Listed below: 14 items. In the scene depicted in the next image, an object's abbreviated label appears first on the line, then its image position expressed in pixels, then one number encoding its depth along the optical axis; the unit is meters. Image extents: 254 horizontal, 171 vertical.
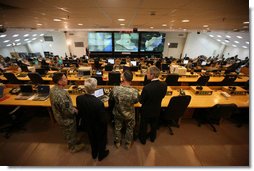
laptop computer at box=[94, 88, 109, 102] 2.72
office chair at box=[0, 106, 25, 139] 2.35
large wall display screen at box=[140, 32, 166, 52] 12.63
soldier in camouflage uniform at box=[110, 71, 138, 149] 1.87
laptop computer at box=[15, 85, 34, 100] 2.89
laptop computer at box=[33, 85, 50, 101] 2.92
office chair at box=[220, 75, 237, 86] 4.54
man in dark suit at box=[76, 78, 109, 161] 1.62
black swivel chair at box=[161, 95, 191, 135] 2.29
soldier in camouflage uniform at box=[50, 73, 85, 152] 1.80
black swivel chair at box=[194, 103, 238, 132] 2.43
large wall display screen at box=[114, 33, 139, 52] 12.45
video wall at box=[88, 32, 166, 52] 12.43
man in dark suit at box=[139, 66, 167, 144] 1.90
